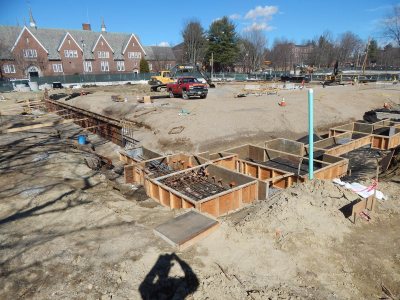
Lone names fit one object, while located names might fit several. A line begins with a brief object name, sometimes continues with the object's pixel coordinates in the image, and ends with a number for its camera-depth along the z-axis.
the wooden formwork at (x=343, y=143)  13.47
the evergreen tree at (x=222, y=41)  67.79
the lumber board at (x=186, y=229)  6.28
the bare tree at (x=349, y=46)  106.72
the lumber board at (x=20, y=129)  16.26
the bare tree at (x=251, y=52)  83.71
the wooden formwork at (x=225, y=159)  12.19
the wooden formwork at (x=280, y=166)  10.46
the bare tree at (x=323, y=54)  95.25
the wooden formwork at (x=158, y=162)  11.58
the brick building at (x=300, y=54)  111.36
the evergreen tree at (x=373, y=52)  103.38
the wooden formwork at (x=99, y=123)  16.88
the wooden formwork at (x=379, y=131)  14.84
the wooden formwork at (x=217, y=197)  8.40
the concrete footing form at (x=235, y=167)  9.23
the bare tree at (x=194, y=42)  71.38
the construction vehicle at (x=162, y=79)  36.38
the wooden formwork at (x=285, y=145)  14.38
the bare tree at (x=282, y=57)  97.89
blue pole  7.34
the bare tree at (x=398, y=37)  64.25
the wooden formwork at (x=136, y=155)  13.72
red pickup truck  26.16
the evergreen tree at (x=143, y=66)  63.00
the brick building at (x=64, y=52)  52.00
